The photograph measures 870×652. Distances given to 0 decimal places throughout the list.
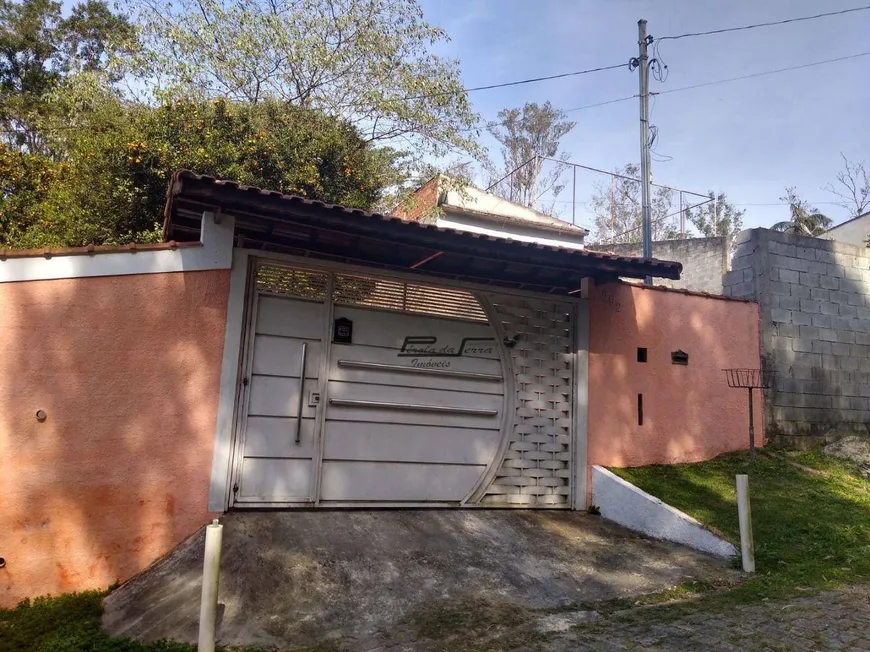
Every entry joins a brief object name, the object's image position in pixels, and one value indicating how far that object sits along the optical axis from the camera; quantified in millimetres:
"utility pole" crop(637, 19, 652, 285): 11820
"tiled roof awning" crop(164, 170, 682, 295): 4516
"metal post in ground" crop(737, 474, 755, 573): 4648
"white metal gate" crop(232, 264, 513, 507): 5113
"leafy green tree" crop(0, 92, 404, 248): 10062
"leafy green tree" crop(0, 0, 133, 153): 15820
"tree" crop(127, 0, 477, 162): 10672
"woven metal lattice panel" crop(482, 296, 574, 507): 6062
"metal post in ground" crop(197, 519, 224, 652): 2887
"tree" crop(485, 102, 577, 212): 25922
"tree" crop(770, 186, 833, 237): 18969
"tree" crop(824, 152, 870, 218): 21200
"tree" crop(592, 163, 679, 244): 17922
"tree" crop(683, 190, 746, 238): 15720
